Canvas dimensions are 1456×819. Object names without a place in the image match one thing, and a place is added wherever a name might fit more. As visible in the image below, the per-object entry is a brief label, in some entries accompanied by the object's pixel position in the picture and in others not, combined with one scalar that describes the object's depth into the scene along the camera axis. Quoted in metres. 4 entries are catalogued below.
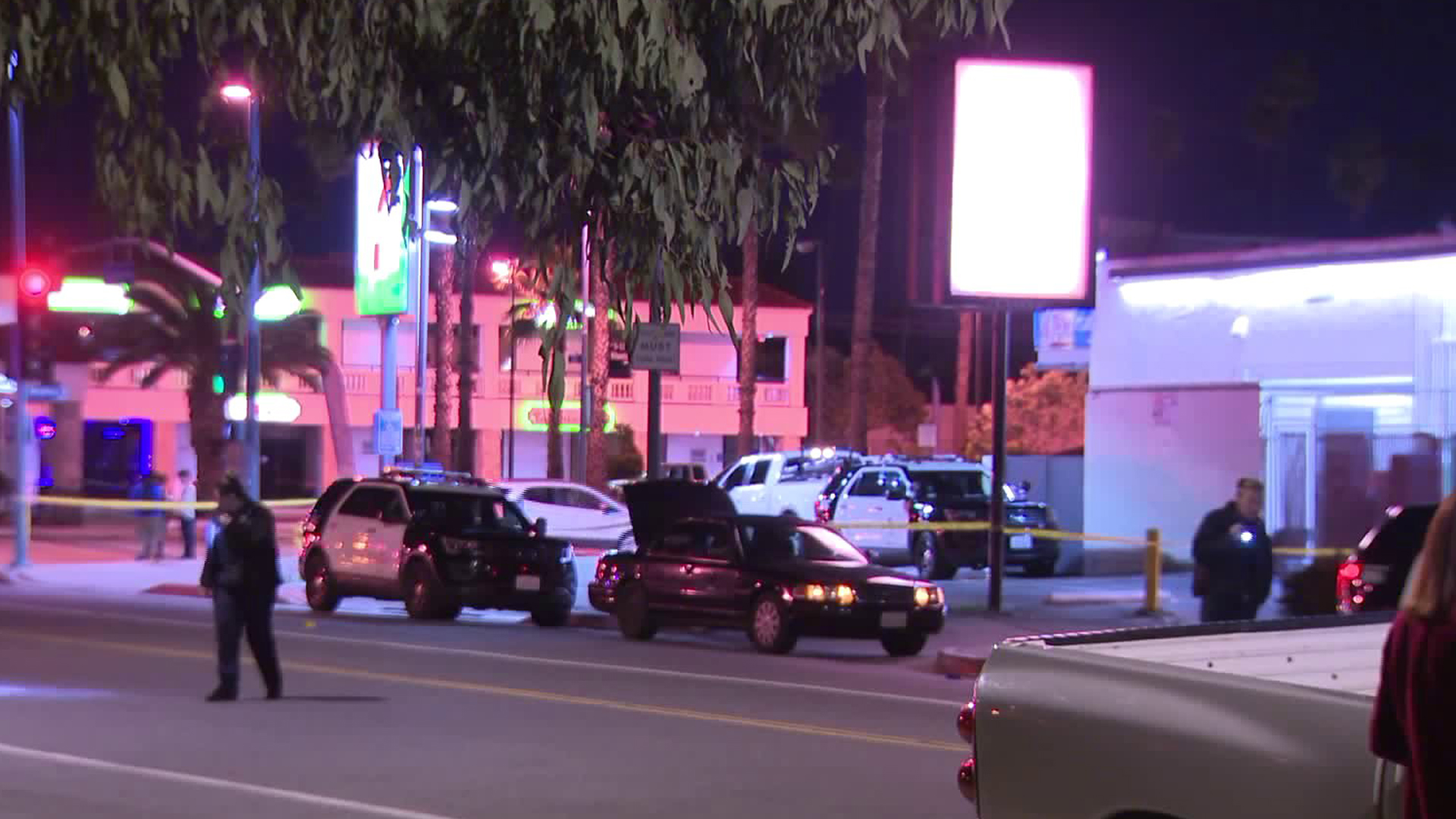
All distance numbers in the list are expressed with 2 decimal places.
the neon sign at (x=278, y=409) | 66.88
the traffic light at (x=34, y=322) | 33.16
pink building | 67.50
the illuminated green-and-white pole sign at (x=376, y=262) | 35.59
